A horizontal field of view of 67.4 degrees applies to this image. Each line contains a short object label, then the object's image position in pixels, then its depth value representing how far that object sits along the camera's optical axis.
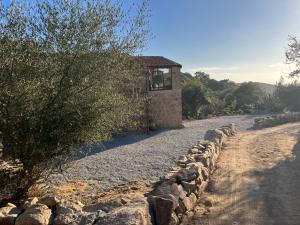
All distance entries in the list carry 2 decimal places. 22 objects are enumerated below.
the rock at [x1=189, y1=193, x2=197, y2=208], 4.28
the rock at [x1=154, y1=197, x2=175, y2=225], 3.31
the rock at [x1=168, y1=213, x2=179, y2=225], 3.40
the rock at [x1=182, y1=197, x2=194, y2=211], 3.97
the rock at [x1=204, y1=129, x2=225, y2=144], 8.20
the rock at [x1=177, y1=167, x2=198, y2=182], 4.52
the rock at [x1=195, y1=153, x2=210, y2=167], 5.72
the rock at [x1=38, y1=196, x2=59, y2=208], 3.49
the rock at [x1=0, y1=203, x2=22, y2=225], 3.04
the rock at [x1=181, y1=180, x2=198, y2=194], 4.28
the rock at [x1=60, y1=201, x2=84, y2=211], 3.24
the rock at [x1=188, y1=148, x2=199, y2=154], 6.58
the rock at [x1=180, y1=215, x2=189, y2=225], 3.71
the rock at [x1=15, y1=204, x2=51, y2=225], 2.94
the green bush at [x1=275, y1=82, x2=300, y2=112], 17.87
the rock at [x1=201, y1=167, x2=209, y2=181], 5.16
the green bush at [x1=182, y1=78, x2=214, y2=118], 17.25
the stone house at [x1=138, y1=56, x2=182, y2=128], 12.62
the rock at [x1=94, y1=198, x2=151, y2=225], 2.80
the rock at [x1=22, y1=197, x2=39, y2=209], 3.36
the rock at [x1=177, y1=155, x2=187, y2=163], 5.79
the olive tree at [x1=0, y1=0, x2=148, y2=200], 3.78
